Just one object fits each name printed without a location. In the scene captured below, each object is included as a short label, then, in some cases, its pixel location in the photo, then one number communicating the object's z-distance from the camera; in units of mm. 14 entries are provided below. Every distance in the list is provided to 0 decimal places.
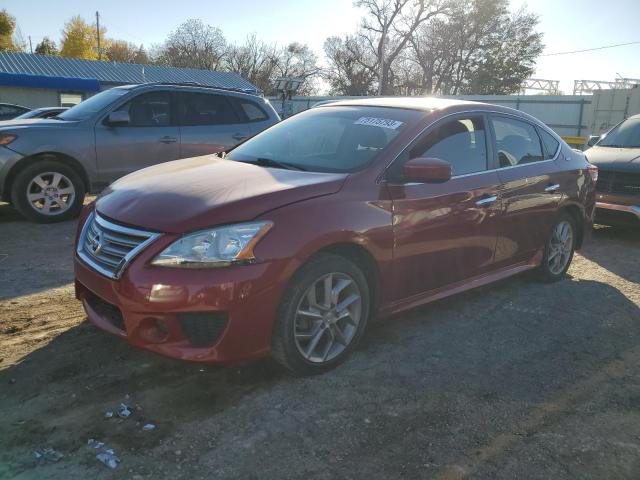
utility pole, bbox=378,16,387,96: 37250
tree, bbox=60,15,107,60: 61906
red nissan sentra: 2791
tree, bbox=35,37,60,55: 59312
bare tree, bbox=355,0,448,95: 41719
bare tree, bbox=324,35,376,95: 48406
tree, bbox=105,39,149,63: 65312
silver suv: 6746
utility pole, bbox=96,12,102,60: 63006
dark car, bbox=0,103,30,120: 16202
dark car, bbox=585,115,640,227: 6996
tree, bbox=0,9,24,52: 47434
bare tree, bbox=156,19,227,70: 53594
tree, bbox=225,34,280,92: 54625
